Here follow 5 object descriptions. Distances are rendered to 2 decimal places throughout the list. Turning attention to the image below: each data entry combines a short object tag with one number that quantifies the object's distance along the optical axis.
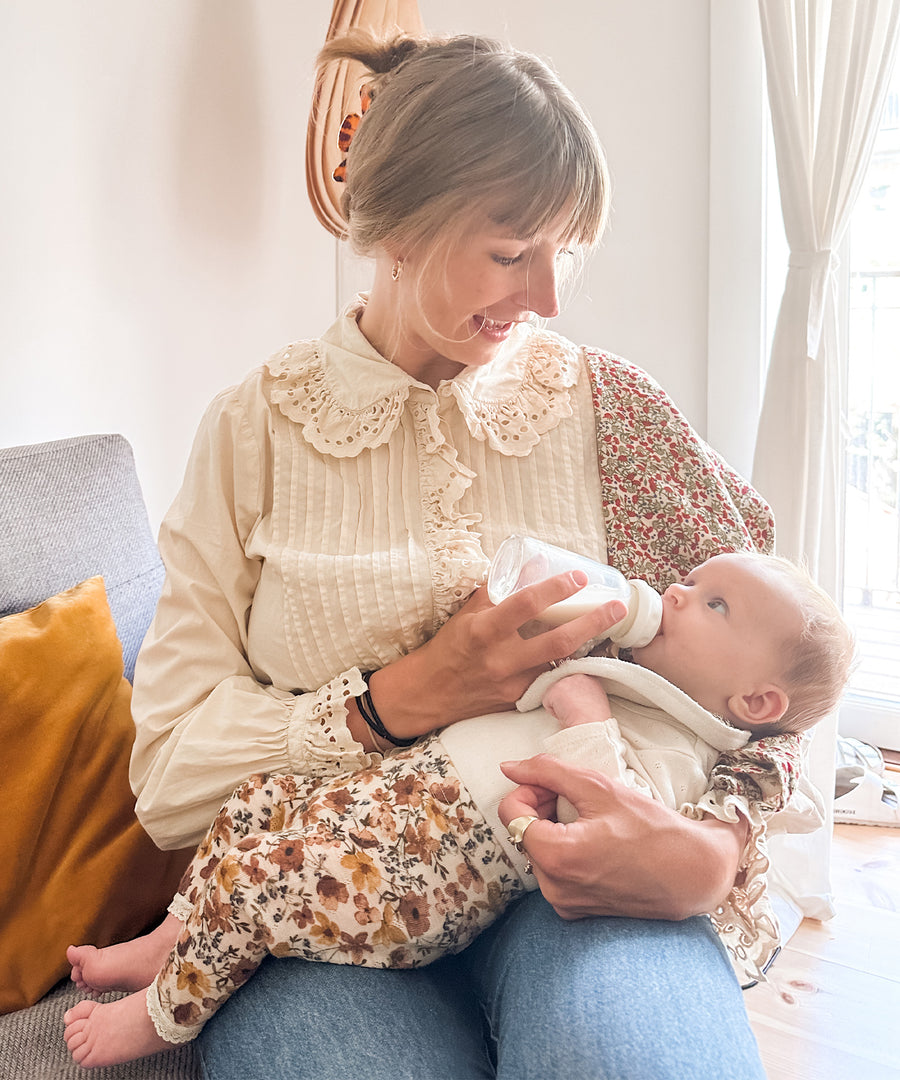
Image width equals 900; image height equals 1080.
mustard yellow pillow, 1.17
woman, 0.92
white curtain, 2.07
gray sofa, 1.33
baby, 0.98
